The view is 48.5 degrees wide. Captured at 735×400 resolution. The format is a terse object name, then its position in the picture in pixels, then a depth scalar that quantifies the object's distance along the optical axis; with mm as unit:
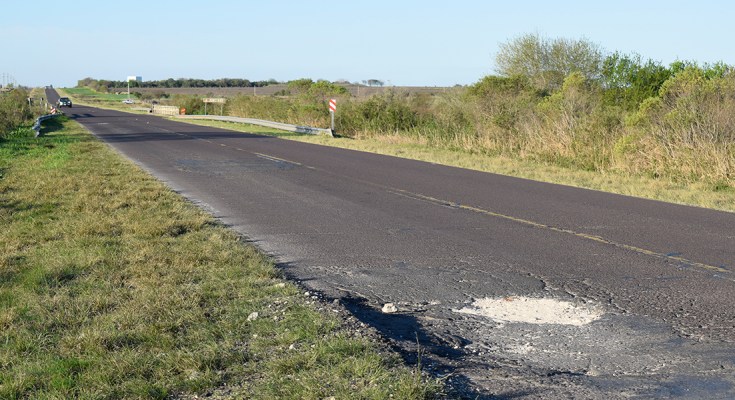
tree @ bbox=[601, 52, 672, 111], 32312
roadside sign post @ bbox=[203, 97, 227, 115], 71238
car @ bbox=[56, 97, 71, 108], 98481
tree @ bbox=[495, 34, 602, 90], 45625
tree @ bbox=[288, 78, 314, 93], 60238
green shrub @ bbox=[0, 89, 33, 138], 35656
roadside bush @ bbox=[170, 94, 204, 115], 78012
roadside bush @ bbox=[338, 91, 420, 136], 40250
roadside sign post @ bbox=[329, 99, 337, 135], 39250
